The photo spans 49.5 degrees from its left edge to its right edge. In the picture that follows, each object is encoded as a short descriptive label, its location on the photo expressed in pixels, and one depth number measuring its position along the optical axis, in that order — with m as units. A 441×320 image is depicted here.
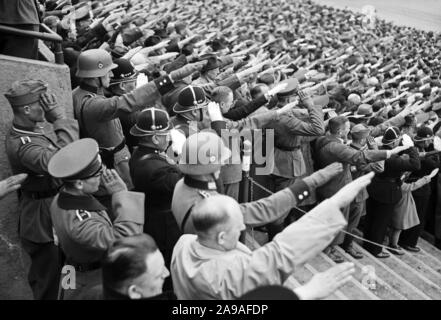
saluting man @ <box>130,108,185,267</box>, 4.00
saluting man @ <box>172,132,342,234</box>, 3.38
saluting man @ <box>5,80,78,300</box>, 3.82
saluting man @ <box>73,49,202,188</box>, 4.49
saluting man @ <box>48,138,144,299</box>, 3.10
